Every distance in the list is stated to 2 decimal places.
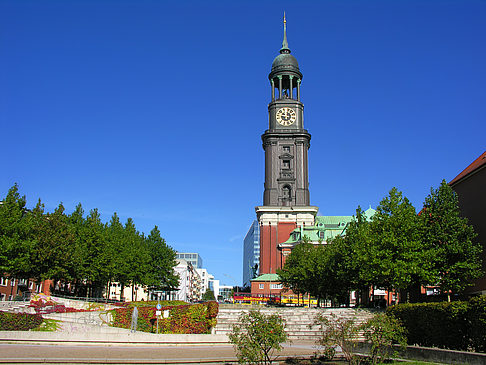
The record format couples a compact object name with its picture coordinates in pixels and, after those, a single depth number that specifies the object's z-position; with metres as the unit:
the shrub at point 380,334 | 22.22
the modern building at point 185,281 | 164.88
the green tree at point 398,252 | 47.28
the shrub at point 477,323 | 24.94
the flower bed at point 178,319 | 41.03
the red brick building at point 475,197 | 49.00
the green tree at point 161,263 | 83.00
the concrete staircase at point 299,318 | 40.66
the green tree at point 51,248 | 52.88
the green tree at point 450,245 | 47.12
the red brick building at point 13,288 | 65.12
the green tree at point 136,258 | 70.06
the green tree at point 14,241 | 49.50
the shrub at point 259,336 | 20.16
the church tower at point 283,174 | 105.44
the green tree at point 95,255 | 62.06
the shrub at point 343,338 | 21.86
